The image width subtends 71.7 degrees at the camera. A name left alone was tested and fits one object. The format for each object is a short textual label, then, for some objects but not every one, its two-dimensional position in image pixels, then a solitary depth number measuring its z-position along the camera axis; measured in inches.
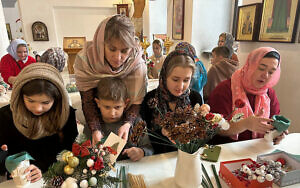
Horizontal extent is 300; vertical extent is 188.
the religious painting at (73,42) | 185.6
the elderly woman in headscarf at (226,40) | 131.0
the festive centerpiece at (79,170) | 29.9
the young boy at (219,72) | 107.5
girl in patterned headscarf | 54.9
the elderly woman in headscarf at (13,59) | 127.3
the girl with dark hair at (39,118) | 47.4
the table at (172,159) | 41.9
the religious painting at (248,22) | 103.9
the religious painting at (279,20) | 88.4
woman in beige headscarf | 52.3
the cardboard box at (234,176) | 37.3
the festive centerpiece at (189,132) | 33.0
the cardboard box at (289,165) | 39.4
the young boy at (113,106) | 54.1
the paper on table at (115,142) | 41.3
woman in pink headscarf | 62.1
